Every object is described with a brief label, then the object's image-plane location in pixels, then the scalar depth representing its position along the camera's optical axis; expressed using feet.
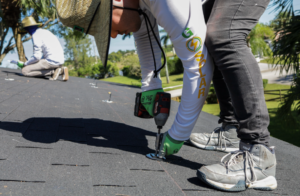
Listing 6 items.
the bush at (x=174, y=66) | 132.16
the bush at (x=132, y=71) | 137.29
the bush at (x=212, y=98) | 51.91
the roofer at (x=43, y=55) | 17.54
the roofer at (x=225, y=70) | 3.55
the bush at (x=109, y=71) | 153.11
